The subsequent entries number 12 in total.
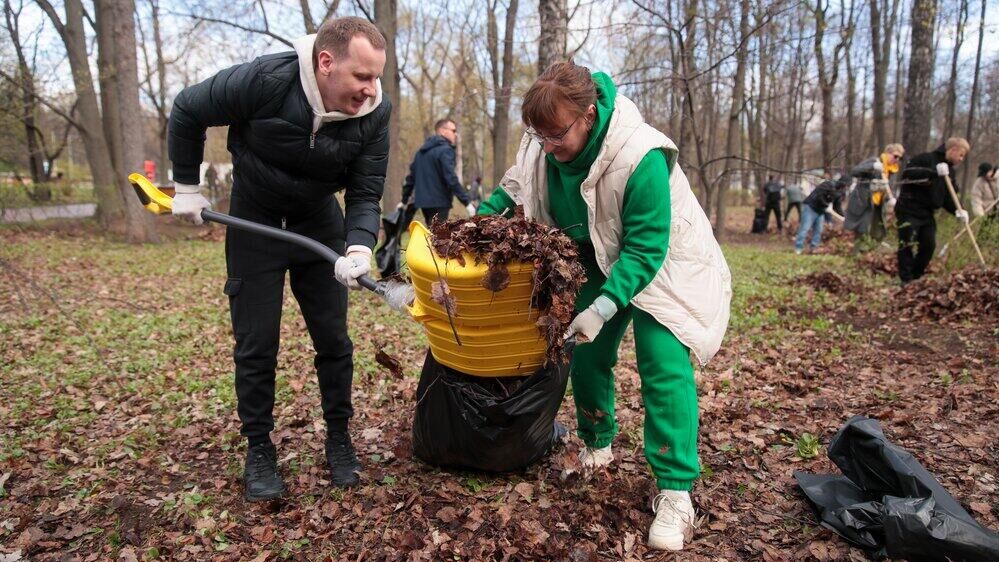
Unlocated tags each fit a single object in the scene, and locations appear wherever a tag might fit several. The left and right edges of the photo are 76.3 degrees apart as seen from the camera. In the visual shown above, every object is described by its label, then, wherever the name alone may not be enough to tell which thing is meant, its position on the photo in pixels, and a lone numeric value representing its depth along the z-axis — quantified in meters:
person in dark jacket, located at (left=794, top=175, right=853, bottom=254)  10.61
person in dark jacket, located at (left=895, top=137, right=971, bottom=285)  7.13
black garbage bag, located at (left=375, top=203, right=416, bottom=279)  6.37
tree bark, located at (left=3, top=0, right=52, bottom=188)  12.97
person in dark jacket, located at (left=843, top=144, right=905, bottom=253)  9.32
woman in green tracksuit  2.22
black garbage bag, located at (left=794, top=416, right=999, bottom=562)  2.07
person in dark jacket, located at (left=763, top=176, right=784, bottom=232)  15.97
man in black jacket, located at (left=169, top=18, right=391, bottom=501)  2.42
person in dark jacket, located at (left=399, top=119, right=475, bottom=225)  7.23
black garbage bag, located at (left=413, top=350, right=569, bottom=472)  2.49
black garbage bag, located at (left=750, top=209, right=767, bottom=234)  17.05
